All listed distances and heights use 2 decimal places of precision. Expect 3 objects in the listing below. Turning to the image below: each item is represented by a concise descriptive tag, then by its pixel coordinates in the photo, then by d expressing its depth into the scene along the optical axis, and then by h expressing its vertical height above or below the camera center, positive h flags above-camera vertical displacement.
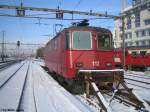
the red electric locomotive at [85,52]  12.19 +0.08
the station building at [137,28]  61.50 +6.18
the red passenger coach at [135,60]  30.36 -0.84
